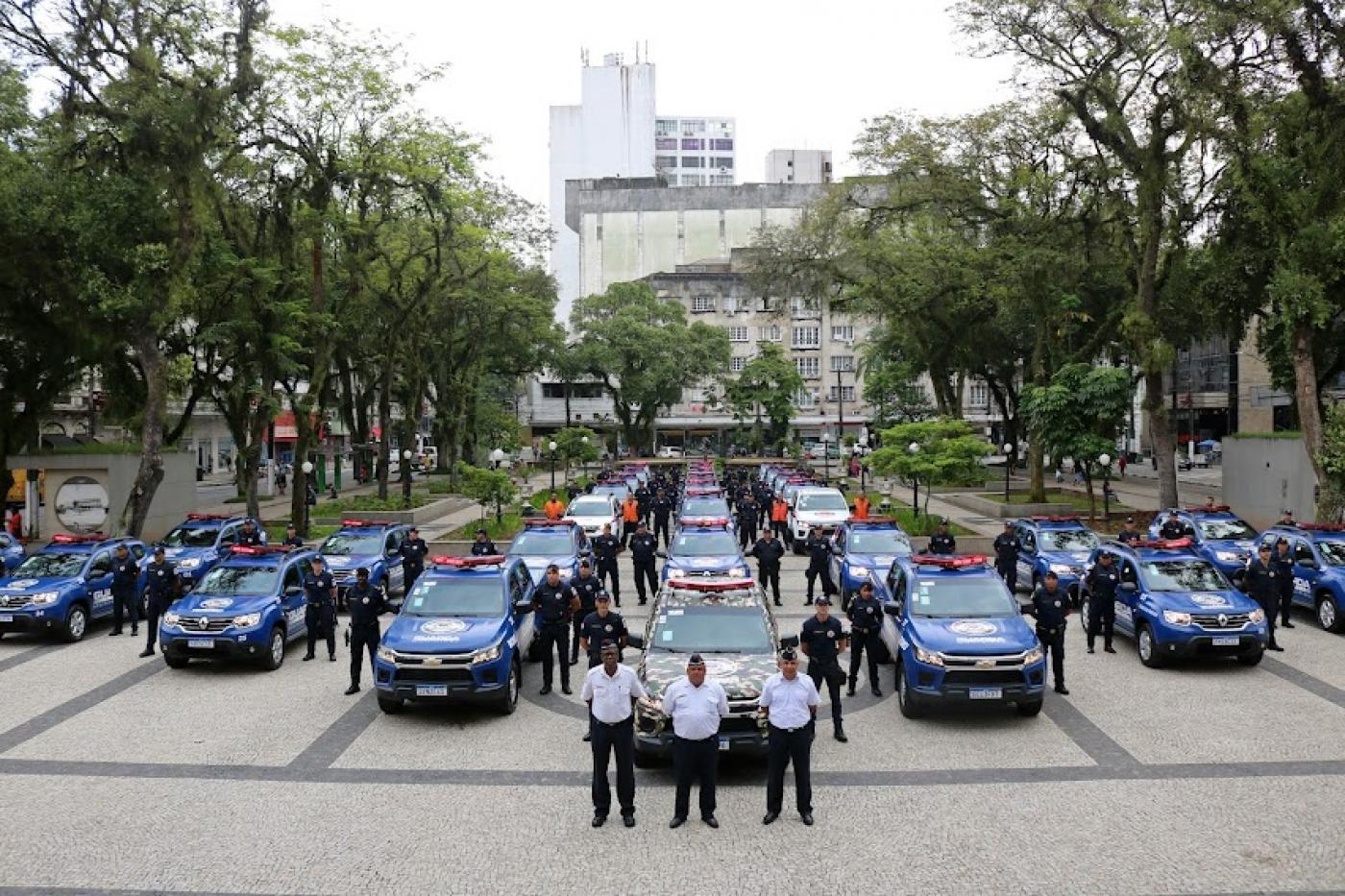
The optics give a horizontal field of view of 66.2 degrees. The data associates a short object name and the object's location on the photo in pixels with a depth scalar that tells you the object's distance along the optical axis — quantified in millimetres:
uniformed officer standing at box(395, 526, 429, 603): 19797
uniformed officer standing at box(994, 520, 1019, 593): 19500
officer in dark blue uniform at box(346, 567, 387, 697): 12719
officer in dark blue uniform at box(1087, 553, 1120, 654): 14797
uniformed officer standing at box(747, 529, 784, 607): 18734
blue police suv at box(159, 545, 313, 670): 13734
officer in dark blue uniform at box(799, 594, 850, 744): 10867
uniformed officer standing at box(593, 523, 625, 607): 19723
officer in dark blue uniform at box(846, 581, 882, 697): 12516
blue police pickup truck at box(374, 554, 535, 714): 11344
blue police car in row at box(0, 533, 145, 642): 15914
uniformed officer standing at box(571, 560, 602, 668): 14212
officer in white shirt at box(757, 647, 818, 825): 8367
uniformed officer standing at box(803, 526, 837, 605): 18922
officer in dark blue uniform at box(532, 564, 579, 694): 12852
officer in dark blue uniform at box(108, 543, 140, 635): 16578
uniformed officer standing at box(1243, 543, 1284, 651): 15328
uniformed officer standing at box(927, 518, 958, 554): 20188
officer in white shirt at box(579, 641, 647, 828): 8438
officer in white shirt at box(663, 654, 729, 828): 8250
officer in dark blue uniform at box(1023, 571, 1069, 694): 12484
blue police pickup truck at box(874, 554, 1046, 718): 11016
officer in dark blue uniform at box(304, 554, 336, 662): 14570
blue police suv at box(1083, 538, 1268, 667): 13234
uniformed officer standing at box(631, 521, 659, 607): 19703
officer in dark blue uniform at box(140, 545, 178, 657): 15219
